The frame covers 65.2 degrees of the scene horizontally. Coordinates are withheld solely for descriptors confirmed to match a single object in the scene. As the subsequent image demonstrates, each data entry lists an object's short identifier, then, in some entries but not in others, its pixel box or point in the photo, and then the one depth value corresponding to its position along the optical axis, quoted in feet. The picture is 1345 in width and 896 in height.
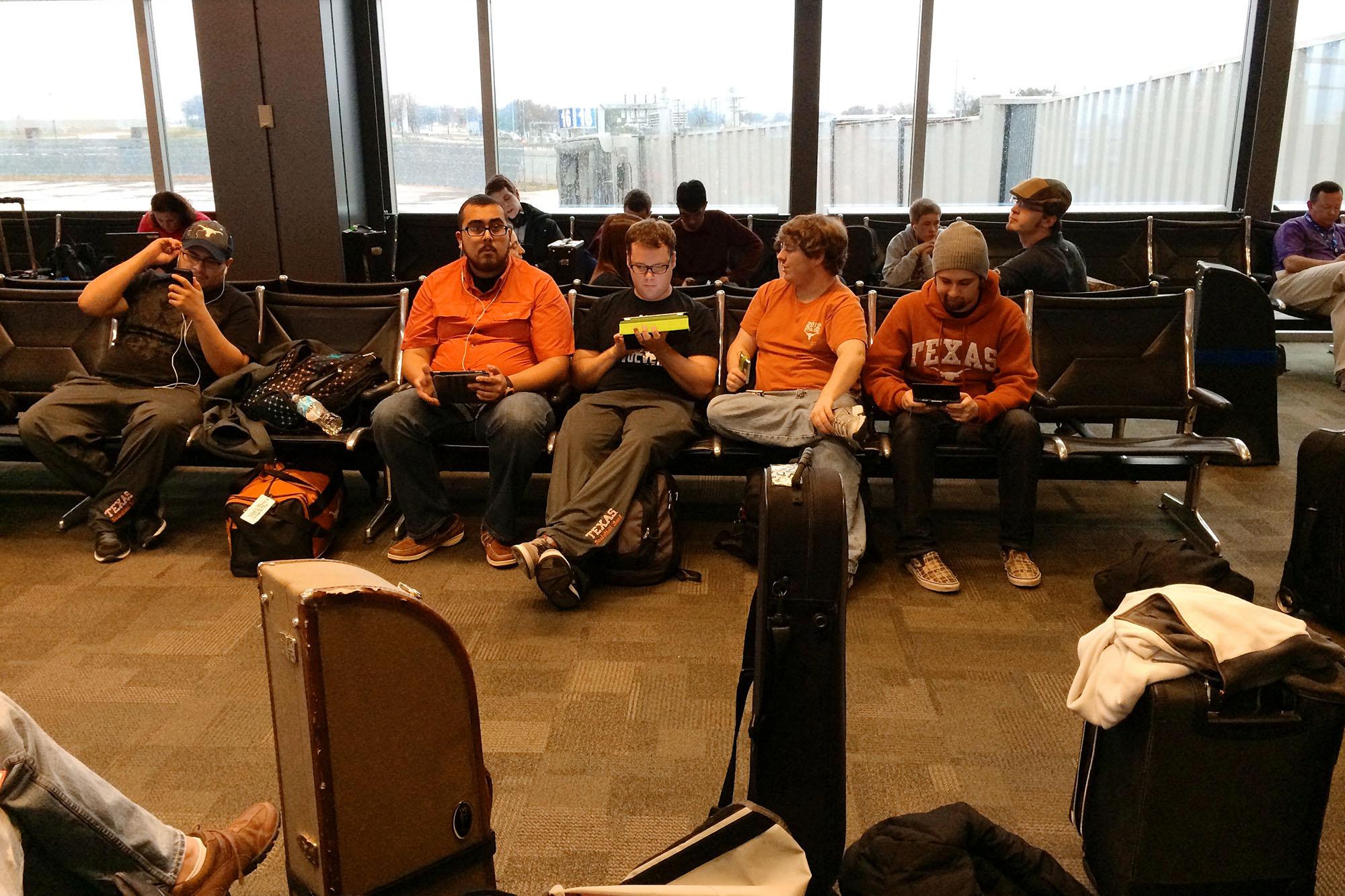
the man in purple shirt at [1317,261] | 19.10
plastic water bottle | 12.14
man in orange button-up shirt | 11.78
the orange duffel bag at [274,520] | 11.59
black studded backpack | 12.22
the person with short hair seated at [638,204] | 19.04
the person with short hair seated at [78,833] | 4.88
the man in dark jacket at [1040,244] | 13.71
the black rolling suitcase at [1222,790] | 5.85
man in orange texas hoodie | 11.35
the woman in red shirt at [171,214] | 15.92
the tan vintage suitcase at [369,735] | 4.92
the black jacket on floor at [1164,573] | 9.91
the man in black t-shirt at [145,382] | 12.28
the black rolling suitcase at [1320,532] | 9.56
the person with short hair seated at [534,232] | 21.54
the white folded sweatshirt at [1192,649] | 5.82
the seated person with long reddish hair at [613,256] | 14.44
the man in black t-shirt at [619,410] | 10.68
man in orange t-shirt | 11.32
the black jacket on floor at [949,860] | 5.84
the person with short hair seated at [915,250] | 18.30
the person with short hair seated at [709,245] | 19.44
